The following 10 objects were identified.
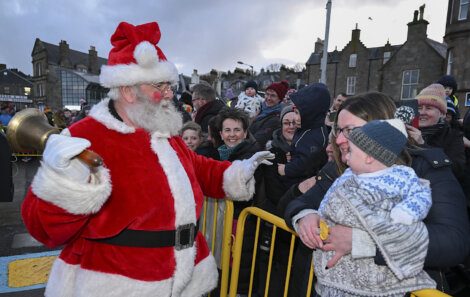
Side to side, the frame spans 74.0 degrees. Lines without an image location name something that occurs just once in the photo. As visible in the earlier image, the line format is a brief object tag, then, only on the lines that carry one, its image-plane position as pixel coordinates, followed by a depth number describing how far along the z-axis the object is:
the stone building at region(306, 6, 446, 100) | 24.05
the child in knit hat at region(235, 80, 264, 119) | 6.37
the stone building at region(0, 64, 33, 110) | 59.03
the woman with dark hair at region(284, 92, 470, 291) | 1.27
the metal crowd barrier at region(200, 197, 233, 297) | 2.60
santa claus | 1.44
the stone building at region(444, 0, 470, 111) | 15.30
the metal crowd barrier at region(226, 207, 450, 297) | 2.09
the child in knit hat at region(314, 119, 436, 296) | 1.21
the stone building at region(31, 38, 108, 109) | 46.28
